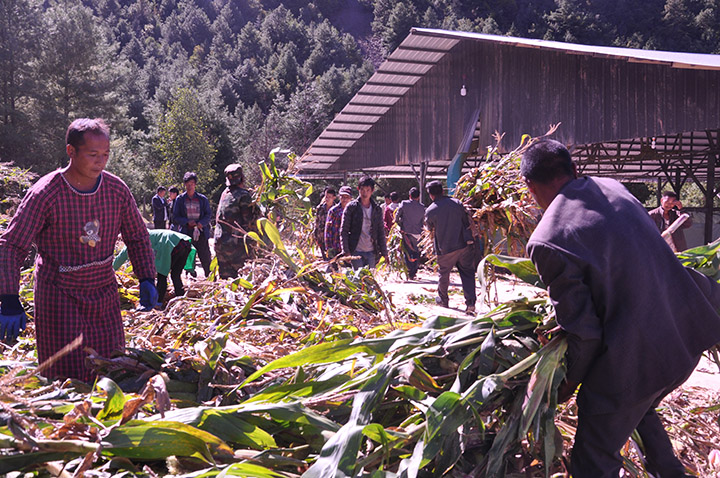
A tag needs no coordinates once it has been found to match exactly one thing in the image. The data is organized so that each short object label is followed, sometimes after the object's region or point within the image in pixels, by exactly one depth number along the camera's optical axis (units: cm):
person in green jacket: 554
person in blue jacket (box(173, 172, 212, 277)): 838
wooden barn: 1140
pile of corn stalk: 189
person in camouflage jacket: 641
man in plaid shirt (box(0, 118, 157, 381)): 282
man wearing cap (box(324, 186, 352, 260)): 775
